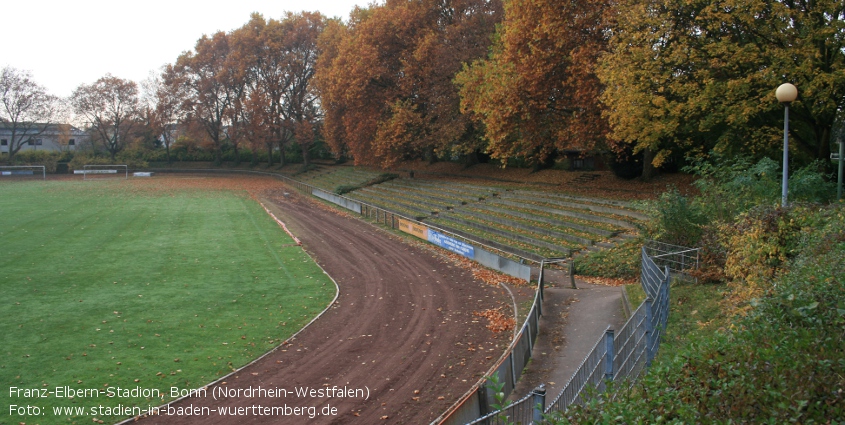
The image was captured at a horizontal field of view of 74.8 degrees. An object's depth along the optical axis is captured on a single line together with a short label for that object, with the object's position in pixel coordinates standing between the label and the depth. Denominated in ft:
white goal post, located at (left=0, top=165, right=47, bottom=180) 231.32
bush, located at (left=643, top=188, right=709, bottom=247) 52.54
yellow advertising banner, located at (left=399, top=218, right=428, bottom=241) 88.17
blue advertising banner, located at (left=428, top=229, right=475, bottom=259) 73.77
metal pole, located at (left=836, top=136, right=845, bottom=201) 57.37
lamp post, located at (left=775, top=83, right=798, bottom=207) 38.58
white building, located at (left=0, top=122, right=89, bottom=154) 262.47
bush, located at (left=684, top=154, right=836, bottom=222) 49.70
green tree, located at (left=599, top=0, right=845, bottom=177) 61.11
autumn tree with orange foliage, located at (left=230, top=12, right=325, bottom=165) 209.15
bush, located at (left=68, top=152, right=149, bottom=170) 250.41
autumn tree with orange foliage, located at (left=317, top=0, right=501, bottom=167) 129.70
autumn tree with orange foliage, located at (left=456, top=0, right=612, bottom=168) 86.33
